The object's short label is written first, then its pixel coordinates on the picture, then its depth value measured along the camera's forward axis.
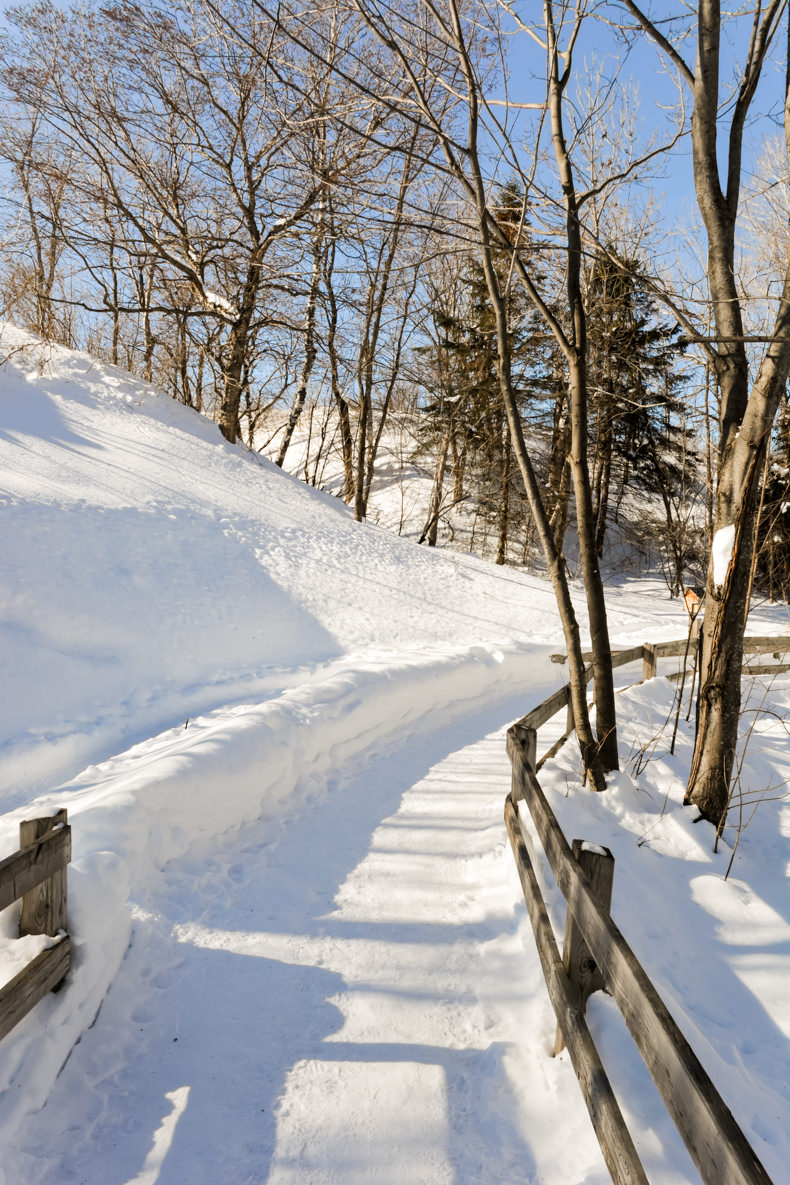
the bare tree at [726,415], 4.89
